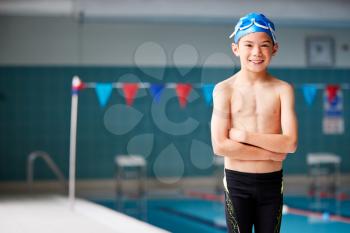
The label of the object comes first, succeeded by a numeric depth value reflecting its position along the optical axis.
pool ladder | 10.85
